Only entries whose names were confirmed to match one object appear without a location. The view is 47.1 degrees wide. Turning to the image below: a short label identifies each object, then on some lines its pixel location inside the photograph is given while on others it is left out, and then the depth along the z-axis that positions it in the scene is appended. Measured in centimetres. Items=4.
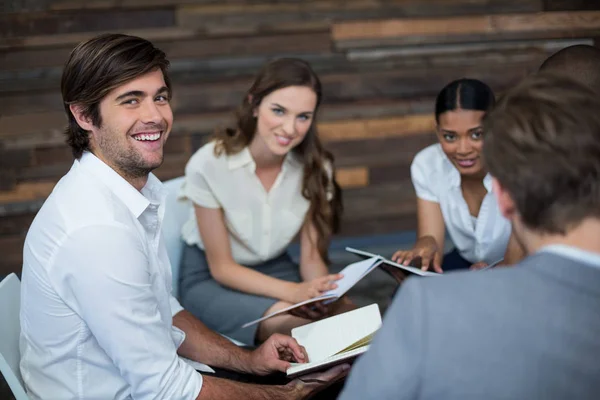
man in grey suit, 90
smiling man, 144
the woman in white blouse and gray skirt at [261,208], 243
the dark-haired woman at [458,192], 232
